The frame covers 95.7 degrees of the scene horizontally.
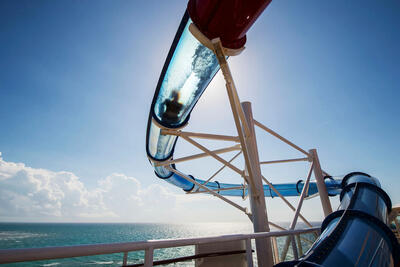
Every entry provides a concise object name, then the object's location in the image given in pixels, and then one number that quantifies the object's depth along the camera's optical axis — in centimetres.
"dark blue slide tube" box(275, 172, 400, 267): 139
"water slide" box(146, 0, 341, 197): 194
